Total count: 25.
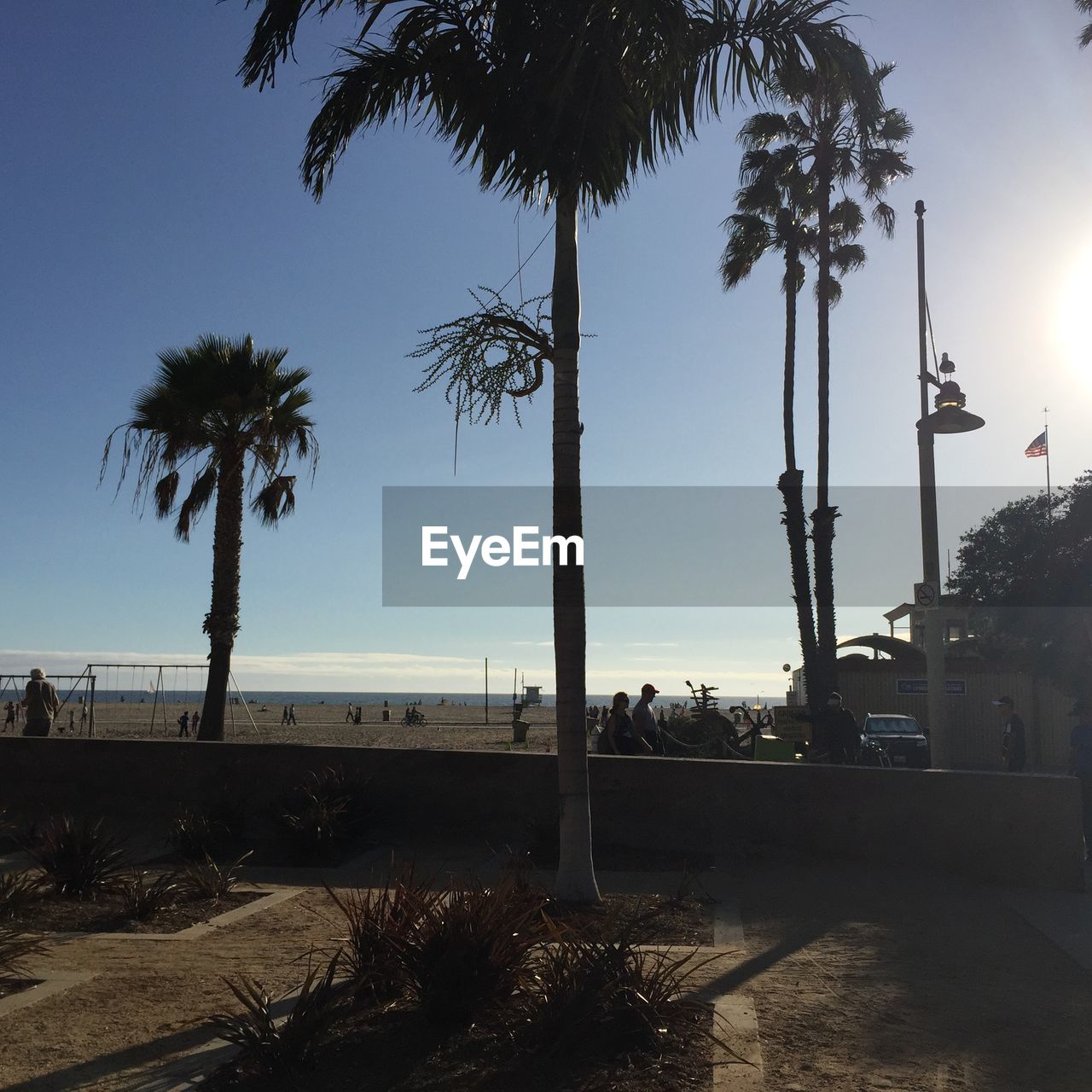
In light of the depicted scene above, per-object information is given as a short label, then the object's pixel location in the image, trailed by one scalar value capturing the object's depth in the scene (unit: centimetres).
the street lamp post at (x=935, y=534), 1340
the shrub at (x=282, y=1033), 396
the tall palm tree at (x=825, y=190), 2498
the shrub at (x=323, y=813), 947
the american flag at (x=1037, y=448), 3120
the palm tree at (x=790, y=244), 2628
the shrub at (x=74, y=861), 767
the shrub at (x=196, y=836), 946
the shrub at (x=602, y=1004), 421
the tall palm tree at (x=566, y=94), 693
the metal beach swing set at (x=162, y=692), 2614
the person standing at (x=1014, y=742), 1528
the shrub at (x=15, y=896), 594
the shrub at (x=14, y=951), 517
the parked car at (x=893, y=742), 1992
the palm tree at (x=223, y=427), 2062
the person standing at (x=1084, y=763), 1028
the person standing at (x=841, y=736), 1762
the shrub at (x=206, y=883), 768
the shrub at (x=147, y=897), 703
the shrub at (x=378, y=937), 487
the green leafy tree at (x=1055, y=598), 2256
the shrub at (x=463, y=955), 452
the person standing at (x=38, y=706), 1449
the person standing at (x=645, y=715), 1314
